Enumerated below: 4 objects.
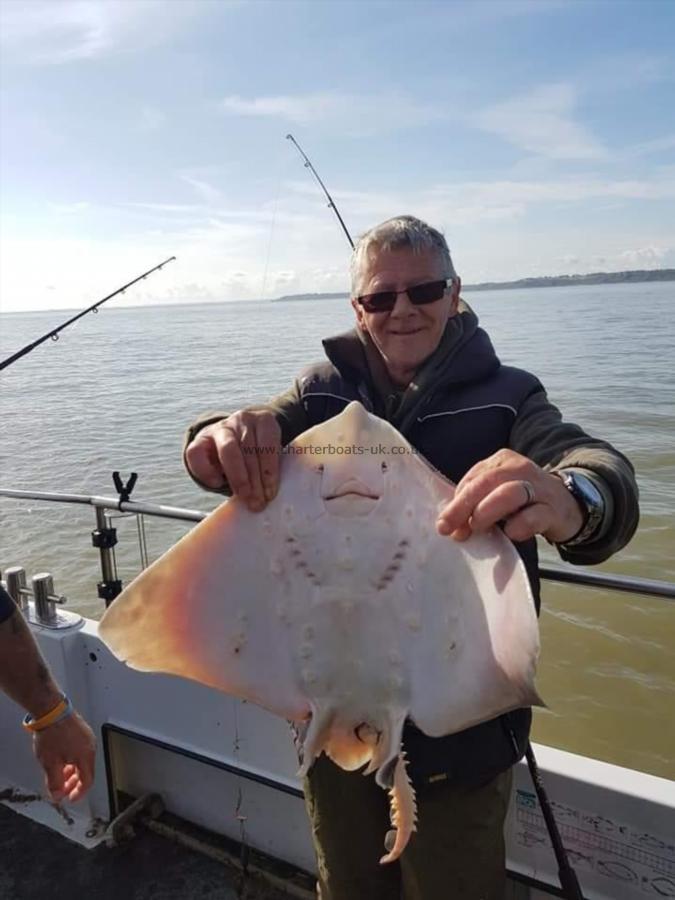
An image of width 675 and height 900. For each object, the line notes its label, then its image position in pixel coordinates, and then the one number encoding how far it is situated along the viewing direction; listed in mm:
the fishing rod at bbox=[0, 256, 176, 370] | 3659
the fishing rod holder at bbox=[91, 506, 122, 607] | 3070
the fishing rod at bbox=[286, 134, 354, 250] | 3274
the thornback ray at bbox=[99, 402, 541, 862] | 1432
